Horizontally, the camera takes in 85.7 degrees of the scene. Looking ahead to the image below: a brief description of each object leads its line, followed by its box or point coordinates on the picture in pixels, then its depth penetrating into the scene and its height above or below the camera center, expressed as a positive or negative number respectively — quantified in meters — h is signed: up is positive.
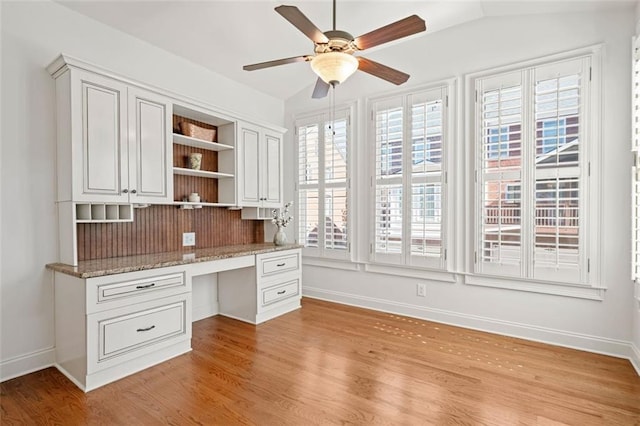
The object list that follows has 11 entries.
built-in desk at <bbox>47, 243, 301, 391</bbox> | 2.32 -0.75
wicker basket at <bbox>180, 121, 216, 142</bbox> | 3.43 +0.80
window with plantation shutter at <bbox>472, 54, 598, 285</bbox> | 2.92 +0.33
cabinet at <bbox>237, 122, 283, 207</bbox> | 3.87 +0.51
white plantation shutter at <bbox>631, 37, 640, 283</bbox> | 2.43 +0.29
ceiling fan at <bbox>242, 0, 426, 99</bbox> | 1.99 +1.05
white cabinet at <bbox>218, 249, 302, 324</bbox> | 3.65 -0.88
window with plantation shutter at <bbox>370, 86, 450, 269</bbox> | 3.63 +0.34
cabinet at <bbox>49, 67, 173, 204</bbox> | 2.51 +0.55
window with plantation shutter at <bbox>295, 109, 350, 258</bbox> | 4.32 +0.33
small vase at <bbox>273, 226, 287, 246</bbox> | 4.10 -0.34
